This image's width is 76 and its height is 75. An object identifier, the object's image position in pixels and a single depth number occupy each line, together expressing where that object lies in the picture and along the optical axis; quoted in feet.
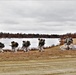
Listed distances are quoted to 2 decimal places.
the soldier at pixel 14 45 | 113.96
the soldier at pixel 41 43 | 111.61
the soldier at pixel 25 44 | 119.86
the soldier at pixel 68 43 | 116.37
